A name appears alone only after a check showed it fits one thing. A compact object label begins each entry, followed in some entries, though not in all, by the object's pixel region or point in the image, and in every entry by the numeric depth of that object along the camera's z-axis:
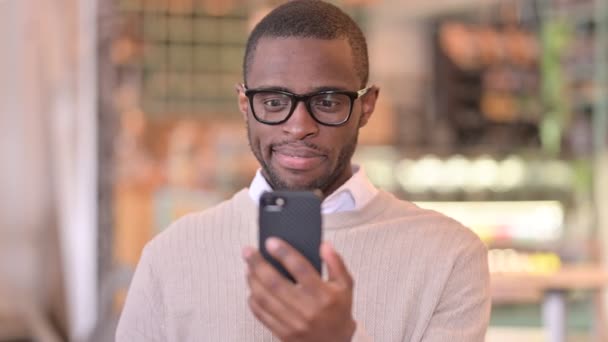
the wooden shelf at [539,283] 5.64
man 2.19
